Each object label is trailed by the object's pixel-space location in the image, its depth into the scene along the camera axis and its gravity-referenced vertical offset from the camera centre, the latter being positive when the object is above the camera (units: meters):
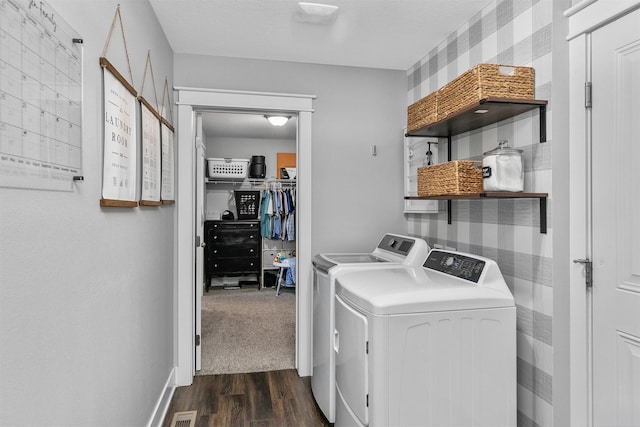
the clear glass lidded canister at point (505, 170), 1.67 +0.19
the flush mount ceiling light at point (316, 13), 2.02 +1.11
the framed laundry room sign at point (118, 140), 1.37 +0.29
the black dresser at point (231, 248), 5.59 -0.52
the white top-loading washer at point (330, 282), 2.11 -0.41
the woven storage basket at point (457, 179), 1.76 +0.17
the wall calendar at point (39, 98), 0.82 +0.29
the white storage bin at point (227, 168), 5.51 +0.67
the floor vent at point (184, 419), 2.15 -1.21
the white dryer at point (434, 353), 1.56 -0.60
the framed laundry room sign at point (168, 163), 2.23 +0.31
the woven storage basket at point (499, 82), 1.67 +0.59
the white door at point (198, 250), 2.75 -0.27
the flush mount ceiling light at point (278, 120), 4.11 +1.04
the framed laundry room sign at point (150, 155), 1.82 +0.30
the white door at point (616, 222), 1.39 -0.03
